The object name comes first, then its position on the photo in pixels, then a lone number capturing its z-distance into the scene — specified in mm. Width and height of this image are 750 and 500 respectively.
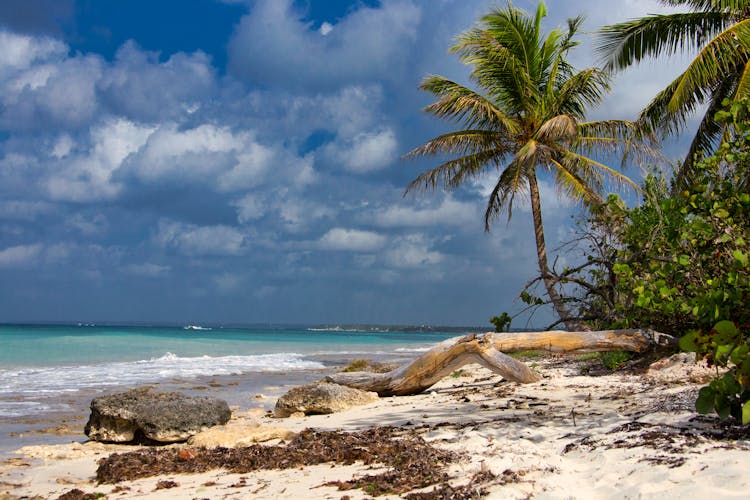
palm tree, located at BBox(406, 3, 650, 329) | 16531
